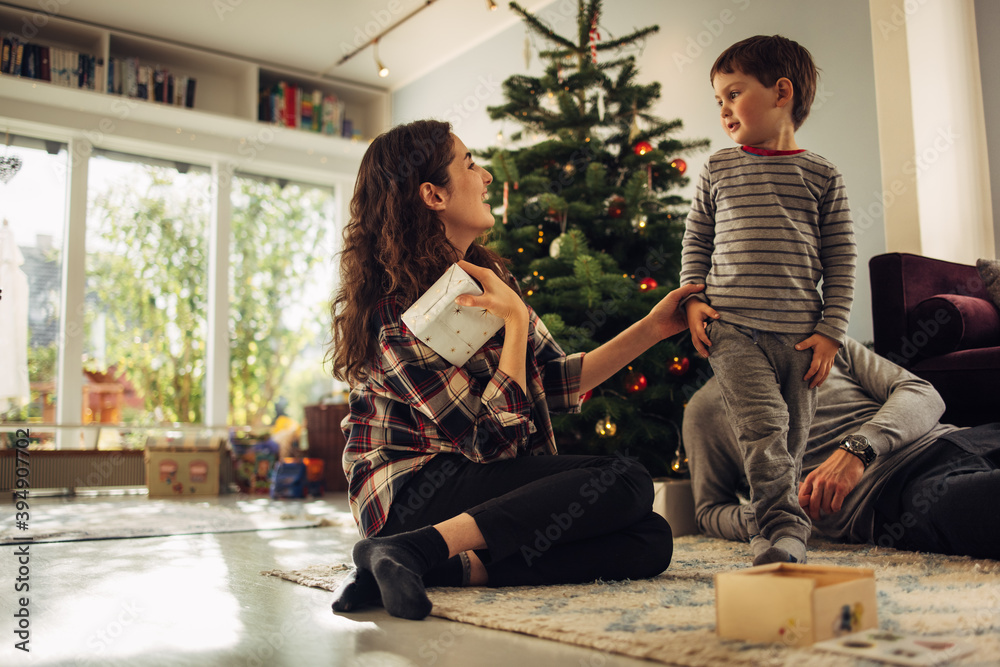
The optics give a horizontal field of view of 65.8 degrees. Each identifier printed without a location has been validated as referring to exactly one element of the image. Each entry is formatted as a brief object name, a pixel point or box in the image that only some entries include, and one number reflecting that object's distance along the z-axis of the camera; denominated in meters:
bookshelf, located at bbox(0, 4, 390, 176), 4.26
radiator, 3.86
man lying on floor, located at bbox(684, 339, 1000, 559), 1.43
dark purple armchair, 1.88
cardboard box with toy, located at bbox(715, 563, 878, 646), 0.83
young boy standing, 1.38
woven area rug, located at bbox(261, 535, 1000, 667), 0.83
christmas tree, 2.15
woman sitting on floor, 1.19
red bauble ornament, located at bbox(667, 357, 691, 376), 2.20
